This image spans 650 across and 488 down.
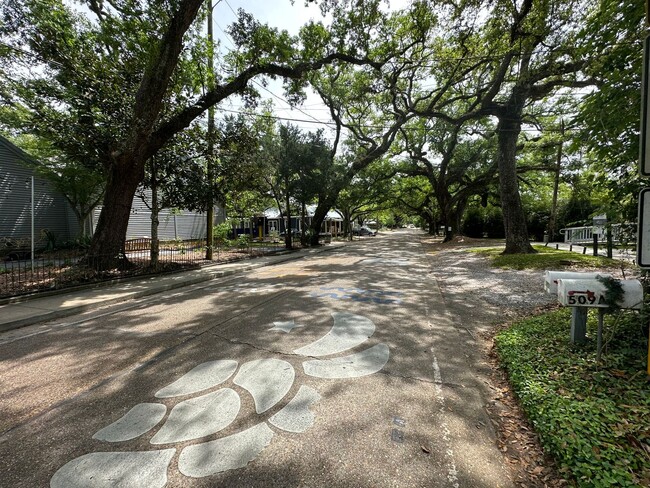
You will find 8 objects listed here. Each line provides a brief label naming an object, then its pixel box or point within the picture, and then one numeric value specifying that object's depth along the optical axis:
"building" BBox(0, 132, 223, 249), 14.41
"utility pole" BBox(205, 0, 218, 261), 11.91
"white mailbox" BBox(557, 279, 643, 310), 3.01
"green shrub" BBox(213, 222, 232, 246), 18.00
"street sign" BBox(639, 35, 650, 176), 1.96
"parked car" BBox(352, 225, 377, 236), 49.22
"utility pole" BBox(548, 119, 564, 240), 18.81
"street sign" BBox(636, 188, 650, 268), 2.04
